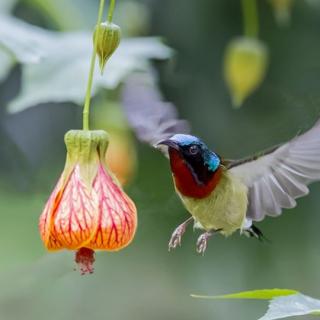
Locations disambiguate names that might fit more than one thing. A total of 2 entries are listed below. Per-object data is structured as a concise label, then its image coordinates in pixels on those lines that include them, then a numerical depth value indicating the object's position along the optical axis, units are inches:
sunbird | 89.0
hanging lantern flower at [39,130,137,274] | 88.7
